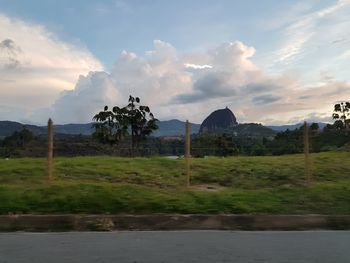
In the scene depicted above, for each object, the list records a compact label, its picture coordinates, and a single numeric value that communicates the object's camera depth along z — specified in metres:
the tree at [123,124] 29.20
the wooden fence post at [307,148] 13.34
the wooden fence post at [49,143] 12.16
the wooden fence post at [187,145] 12.88
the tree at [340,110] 41.44
